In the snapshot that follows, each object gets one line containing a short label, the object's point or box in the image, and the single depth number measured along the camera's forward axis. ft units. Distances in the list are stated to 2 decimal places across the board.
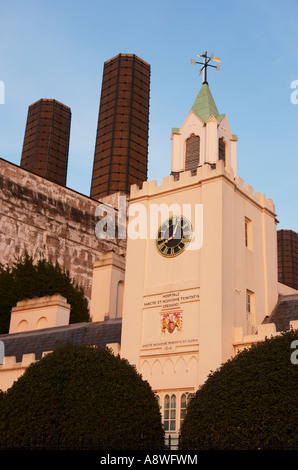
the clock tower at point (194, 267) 84.69
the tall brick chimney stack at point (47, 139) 400.67
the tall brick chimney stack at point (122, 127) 345.72
